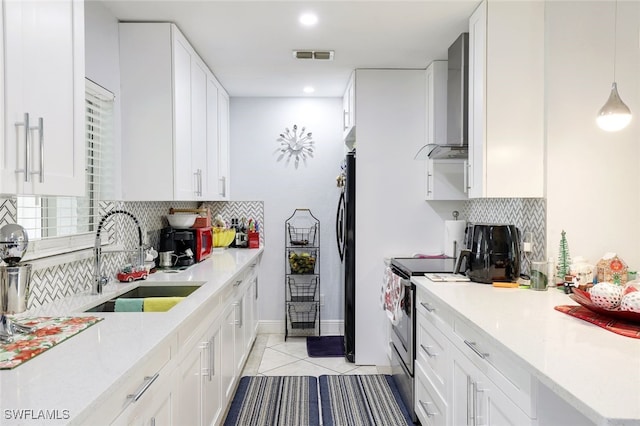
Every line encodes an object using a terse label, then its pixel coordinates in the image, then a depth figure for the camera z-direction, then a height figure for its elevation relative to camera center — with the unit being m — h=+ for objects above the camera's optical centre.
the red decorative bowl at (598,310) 1.54 -0.38
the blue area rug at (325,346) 3.97 -1.33
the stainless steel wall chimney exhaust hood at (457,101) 2.72 +0.72
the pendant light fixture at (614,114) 1.91 +0.43
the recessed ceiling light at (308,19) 2.56 +1.15
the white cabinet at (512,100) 2.38 +0.61
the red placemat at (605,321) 1.50 -0.42
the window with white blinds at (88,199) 1.93 +0.05
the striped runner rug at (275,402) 2.76 -1.35
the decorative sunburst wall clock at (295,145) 4.60 +0.69
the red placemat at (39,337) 1.21 -0.42
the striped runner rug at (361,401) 2.77 -1.35
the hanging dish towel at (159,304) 2.05 -0.45
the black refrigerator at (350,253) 3.66 -0.37
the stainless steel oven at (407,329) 2.74 -0.80
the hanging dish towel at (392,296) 2.95 -0.63
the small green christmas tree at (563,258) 2.29 -0.26
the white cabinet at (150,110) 2.64 +0.62
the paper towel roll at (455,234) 3.45 -0.20
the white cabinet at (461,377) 1.41 -0.68
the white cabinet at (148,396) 1.16 -0.57
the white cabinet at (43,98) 1.22 +0.35
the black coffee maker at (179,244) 3.22 -0.27
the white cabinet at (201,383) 1.79 -0.82
